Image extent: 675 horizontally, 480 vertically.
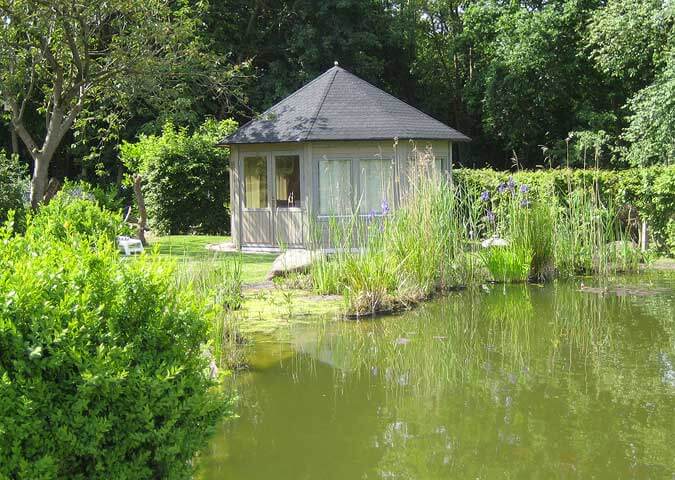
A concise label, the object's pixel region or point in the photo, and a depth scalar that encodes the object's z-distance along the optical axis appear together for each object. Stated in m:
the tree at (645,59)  16.70
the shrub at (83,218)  7.74
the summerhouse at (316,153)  14.30
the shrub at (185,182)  18.31
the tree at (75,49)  13.07
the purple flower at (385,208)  9.27
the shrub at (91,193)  16.48
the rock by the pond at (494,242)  10.26
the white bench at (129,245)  12.98
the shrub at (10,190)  12.57
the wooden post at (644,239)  13.14
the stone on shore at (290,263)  10.16
